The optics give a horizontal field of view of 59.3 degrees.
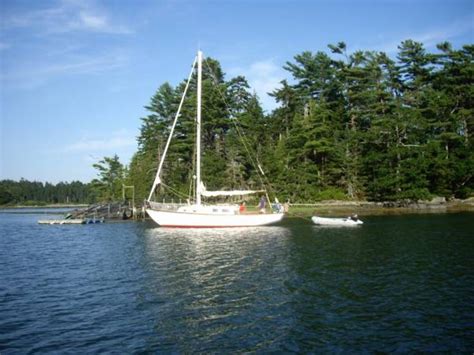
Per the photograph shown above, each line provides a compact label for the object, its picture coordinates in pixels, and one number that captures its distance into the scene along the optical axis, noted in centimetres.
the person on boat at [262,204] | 4392
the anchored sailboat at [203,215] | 4134
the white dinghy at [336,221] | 4284
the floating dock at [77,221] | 5711
